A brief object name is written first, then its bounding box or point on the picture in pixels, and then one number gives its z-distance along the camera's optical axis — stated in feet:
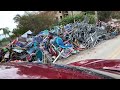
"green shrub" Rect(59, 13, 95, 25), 39.20
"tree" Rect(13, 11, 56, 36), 45.07
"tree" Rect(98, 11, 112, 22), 48.31
